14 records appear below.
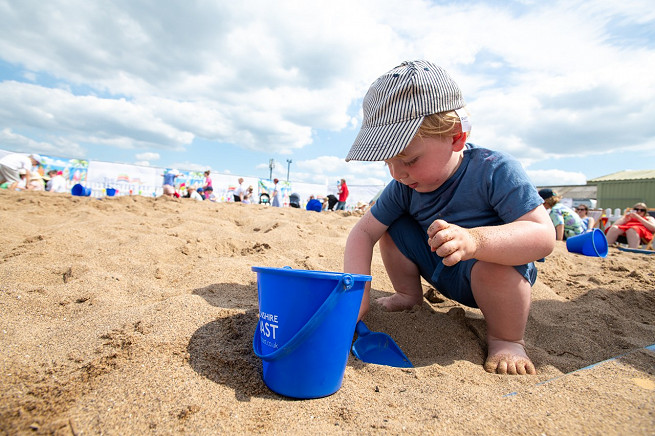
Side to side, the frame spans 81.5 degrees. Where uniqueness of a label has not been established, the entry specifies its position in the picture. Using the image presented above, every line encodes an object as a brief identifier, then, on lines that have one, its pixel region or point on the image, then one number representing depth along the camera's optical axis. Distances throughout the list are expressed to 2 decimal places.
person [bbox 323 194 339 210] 12.17
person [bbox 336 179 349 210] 11.00
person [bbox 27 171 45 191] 6.61
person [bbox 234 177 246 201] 10.75
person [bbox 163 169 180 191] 10.04
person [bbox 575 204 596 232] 7.74
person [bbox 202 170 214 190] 10.55
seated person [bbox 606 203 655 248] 5.67
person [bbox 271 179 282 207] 10.90
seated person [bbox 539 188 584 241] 5.05
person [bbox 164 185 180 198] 8.15
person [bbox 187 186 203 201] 8.08
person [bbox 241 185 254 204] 10.73
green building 21.84
